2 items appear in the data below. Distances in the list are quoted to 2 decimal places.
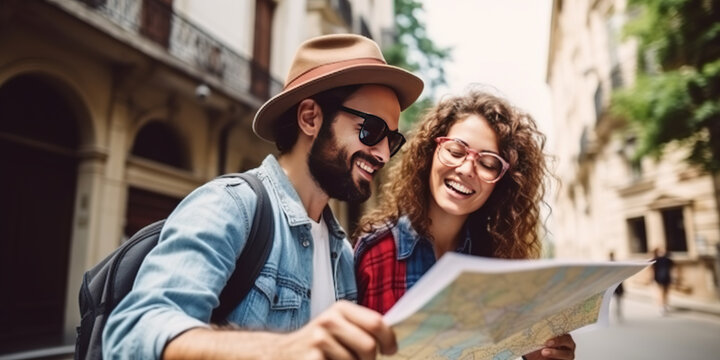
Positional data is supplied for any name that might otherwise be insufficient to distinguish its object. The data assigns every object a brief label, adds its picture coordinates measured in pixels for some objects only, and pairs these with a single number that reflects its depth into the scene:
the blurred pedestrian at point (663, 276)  11.62
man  0.83
